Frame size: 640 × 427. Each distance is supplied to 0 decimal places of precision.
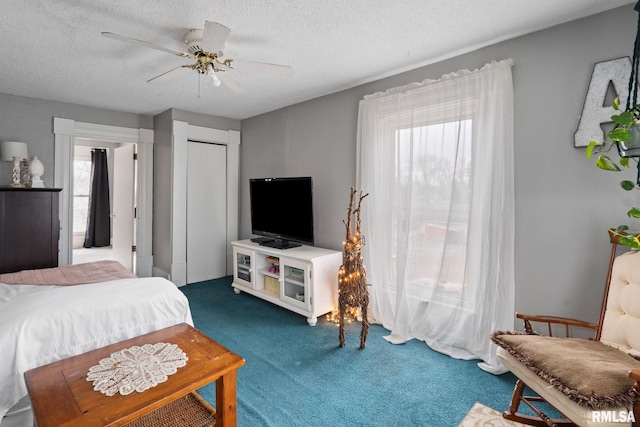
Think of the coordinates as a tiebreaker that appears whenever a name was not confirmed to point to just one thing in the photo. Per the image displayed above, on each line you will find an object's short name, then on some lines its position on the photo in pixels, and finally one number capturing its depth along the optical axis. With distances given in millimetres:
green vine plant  1396
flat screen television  3404
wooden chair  1254
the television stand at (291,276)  3137
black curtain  6871
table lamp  3355
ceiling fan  1901
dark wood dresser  3182
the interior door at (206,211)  4461
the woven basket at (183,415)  1493
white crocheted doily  1335
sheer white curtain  2320
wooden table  1180
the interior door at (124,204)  4648
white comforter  1530
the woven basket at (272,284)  3615
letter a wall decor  1857
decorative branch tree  2650
